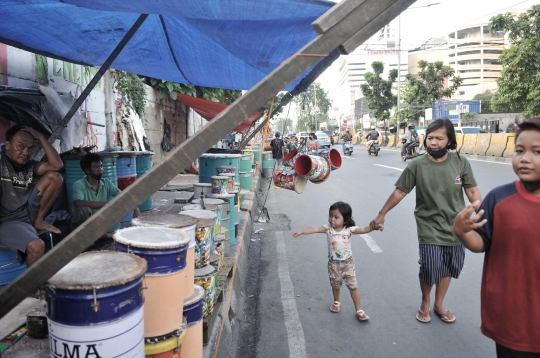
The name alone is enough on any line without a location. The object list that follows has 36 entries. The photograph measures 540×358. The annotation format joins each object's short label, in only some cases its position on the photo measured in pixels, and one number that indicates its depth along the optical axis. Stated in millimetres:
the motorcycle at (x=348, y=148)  24312
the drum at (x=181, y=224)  2322
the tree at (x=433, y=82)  32375
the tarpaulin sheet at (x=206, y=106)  8344
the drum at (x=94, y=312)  1486
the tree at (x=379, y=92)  38812
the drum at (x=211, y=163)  5743
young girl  3885
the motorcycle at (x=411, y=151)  18078
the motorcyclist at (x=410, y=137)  18438
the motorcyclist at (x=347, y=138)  23603
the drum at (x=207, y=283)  2868
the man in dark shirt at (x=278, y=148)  14033
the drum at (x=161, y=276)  1881
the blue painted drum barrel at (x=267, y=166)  15167
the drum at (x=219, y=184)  4814
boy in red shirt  1833
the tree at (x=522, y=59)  15633
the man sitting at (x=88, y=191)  4469
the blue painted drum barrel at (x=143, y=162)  6222
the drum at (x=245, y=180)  9258
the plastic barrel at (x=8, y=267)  3180
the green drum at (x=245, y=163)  9140
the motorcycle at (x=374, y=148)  23356
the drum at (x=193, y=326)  2338
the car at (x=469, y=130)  27105
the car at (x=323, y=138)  28038
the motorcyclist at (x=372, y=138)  23100
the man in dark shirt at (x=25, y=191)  3162
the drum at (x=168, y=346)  1922
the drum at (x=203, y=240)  2922
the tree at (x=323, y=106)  71712
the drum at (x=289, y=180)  4215
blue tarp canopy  2775
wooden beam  1544
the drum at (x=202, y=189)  4934
